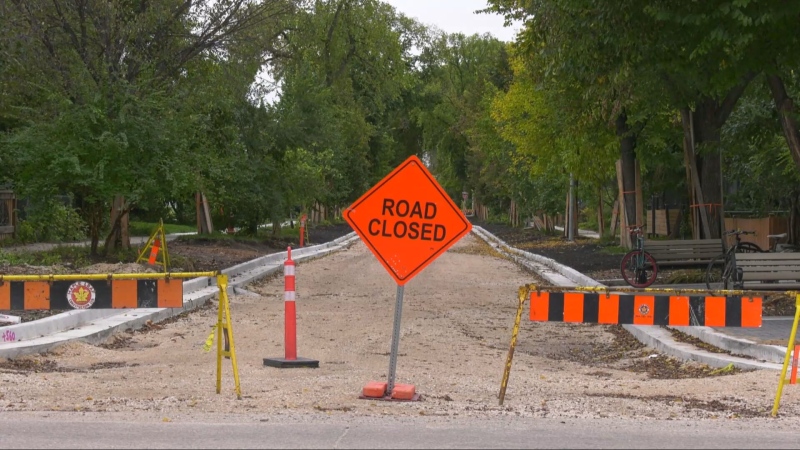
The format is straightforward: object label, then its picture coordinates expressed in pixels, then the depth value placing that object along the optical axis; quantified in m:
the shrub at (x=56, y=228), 34.56
